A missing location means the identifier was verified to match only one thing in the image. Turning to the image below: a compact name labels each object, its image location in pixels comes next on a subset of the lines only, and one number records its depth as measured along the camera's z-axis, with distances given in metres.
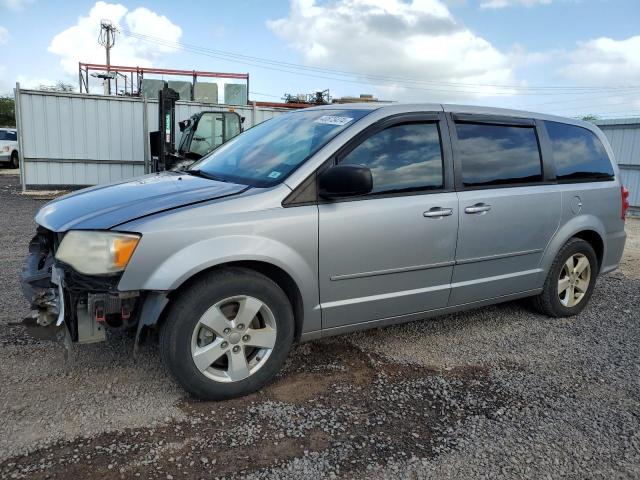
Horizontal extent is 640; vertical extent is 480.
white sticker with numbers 3.55
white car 23.23
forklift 12.35
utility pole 40.75
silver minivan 2.82
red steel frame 22.70
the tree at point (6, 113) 38.67
